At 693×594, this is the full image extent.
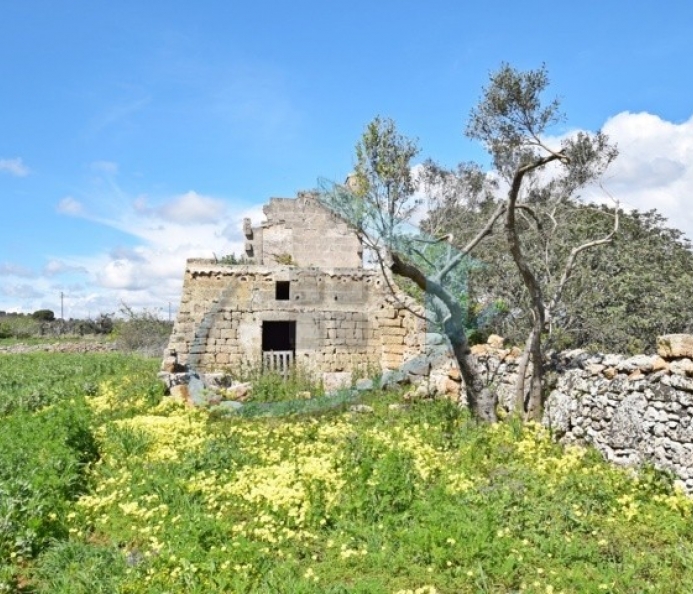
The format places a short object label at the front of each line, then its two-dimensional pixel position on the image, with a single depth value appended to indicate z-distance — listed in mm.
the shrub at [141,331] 38375
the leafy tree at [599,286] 15352
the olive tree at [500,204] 11289
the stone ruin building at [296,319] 19203
